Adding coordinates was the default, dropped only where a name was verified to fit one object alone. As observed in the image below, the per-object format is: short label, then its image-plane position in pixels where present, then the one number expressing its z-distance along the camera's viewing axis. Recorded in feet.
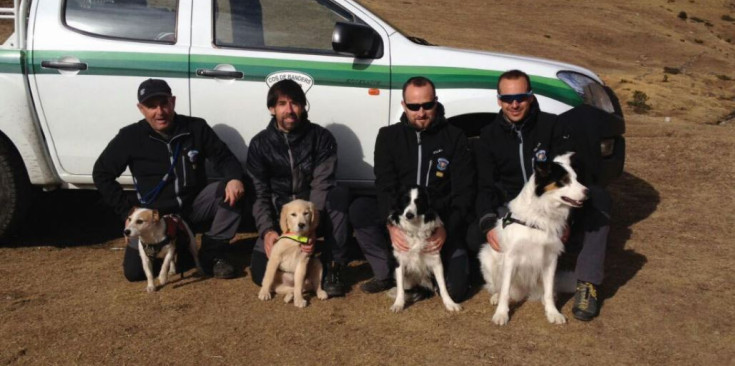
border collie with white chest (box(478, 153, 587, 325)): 12.39
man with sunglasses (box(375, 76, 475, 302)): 14.38
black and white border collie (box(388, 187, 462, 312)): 13.19
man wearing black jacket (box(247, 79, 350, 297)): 14.76
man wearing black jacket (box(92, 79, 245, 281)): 15.33
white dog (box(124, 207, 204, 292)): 14.03
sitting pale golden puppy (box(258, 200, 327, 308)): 13.70
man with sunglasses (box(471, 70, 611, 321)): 13.71
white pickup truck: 15.92
